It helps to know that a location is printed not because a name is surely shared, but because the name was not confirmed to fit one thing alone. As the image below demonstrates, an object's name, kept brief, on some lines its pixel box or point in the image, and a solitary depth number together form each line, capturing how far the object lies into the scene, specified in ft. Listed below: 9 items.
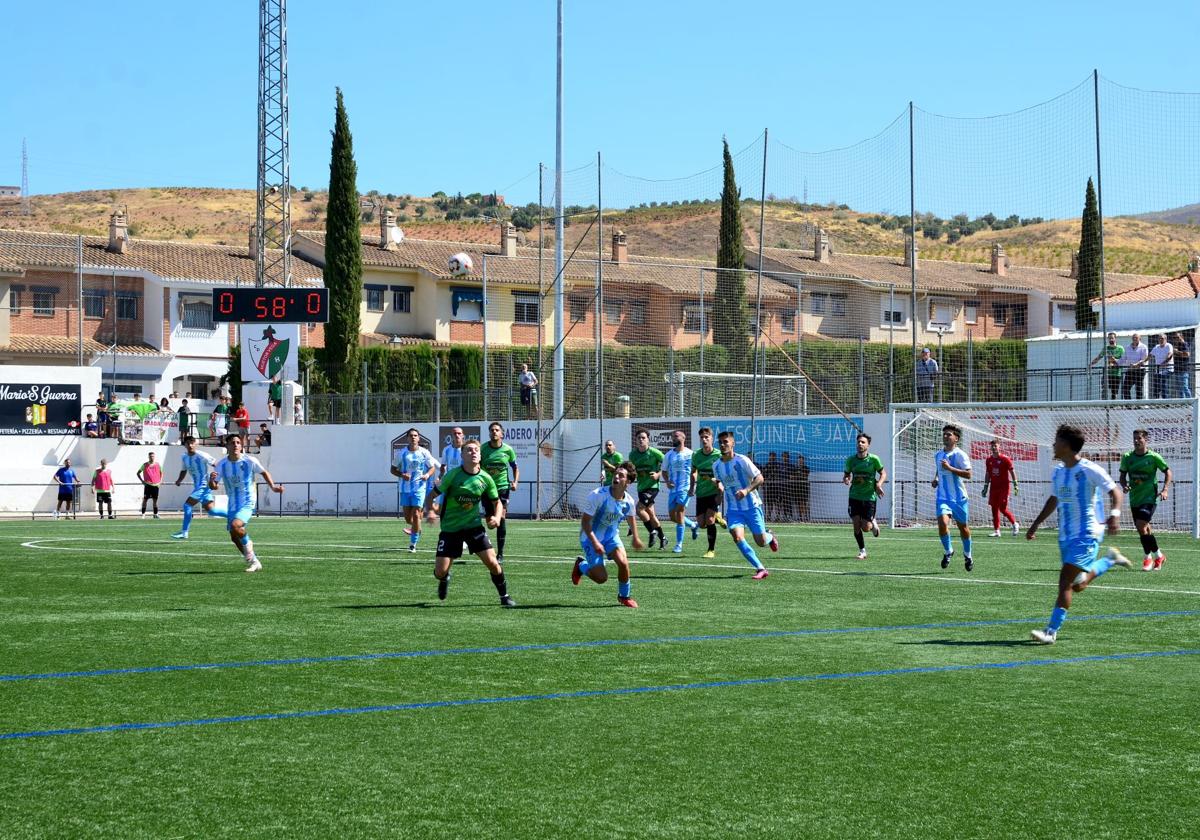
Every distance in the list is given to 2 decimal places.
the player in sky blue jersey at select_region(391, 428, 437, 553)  84.58
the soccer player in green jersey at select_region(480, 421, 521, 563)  73.00
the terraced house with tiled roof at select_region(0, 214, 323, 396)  209.36
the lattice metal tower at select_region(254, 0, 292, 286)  162.81
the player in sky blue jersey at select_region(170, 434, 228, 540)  82.28
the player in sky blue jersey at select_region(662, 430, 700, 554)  82.64
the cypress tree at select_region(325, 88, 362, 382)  188.44
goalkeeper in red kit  99.86
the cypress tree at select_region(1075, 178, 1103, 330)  128.36
